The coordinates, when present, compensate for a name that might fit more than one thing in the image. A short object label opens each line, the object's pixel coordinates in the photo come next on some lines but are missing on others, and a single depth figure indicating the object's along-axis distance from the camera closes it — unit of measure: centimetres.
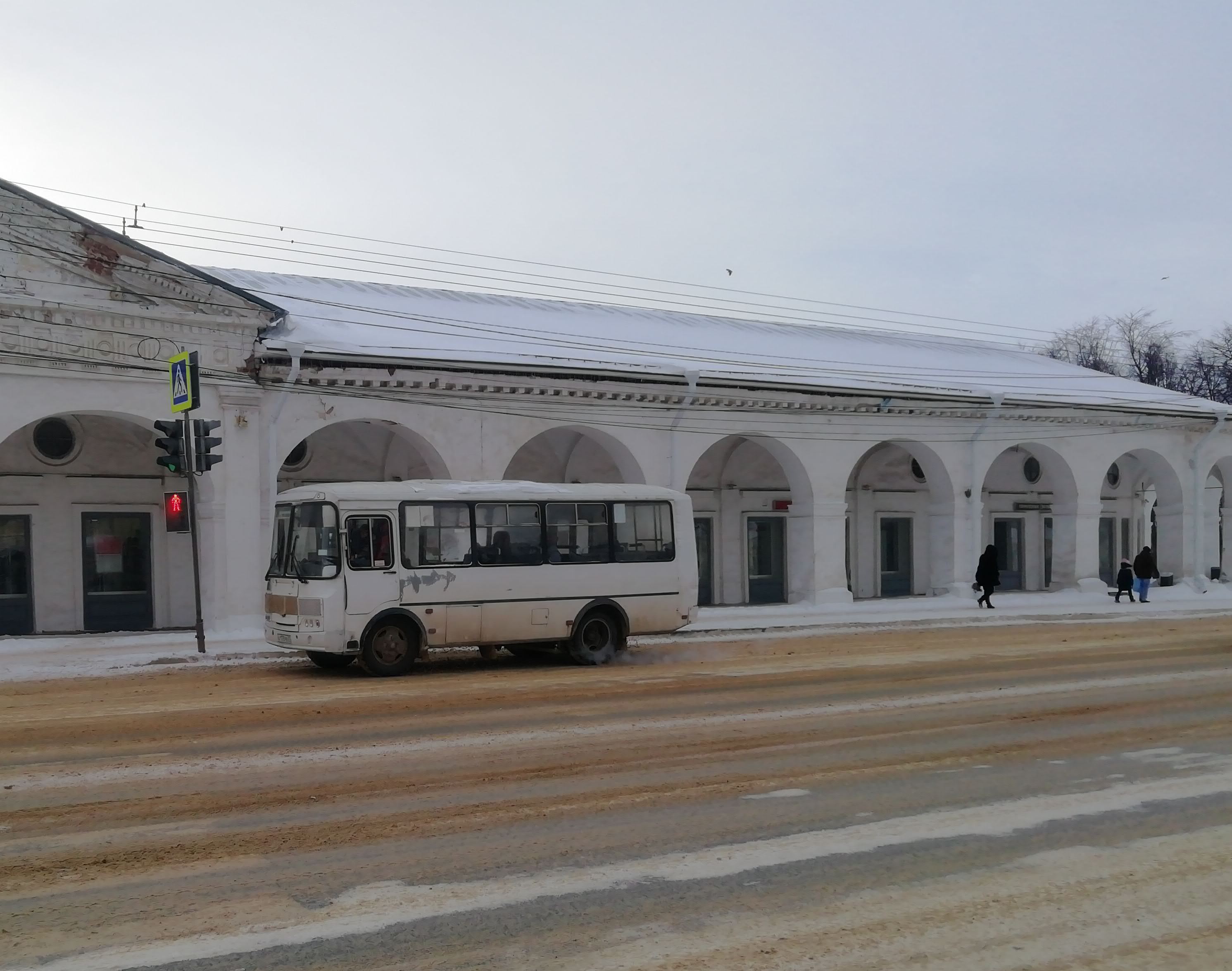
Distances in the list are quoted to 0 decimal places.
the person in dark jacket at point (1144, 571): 3134
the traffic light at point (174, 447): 1875
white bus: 1633
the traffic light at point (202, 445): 1891
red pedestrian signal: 1909
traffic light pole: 1880
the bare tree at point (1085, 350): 7581
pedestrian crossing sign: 1864
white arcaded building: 2033
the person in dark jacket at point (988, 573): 2934
